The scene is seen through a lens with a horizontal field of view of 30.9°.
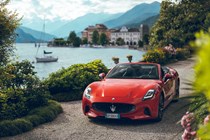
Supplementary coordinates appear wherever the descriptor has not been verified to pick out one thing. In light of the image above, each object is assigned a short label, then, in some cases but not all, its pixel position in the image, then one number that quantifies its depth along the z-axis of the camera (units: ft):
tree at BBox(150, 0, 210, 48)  139.95
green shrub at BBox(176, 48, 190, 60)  107.02
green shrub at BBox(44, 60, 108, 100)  40.09
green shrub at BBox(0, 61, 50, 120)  27.63
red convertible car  26.48
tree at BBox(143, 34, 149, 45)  488.44
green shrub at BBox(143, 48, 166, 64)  86.02
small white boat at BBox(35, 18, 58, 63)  287.20
